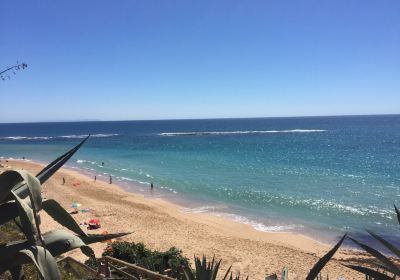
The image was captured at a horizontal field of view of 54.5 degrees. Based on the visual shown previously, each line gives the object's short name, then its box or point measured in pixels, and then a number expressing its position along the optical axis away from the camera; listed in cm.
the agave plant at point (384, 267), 229
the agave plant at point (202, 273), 304
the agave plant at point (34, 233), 171
